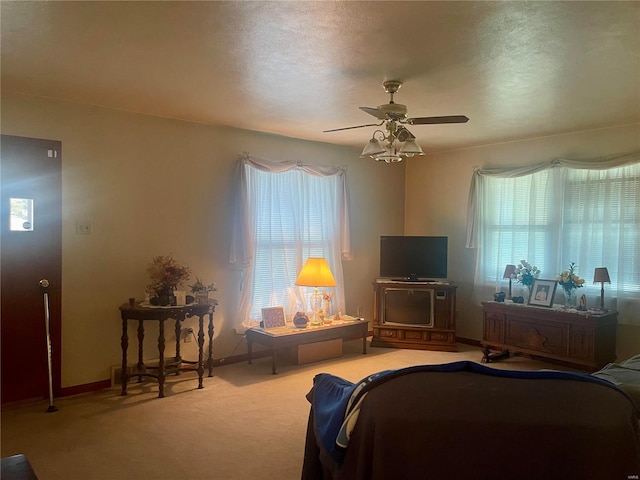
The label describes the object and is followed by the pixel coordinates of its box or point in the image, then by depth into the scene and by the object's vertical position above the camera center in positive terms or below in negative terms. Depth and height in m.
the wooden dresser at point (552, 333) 4.29 -1.02
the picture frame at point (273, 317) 4.73 -0.94
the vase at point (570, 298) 4.67 -0.70
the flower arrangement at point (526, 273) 4.95 -0.47
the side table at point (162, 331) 3.78 -0.95
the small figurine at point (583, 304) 4.47 -0.71
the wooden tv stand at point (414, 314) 5.43 -1.03
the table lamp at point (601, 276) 4.36 -0.42
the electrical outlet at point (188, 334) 4.45 -1.05
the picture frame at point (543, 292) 4.75 -0.65
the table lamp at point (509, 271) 5.09 -0.45
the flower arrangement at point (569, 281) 4.55 -0.49
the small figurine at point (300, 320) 4.78 -0.97
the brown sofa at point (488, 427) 1.42 -0.63
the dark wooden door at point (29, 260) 3.55 -0.29
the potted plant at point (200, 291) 4.21 -0.61
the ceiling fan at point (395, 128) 3.17 +0.73
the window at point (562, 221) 4.50 +0.11
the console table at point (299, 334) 4.48 -1.11
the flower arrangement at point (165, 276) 3.95 -0.44
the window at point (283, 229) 4.80 -0.02
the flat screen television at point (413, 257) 5.67 -0.36
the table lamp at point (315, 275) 4.81 -0.50
